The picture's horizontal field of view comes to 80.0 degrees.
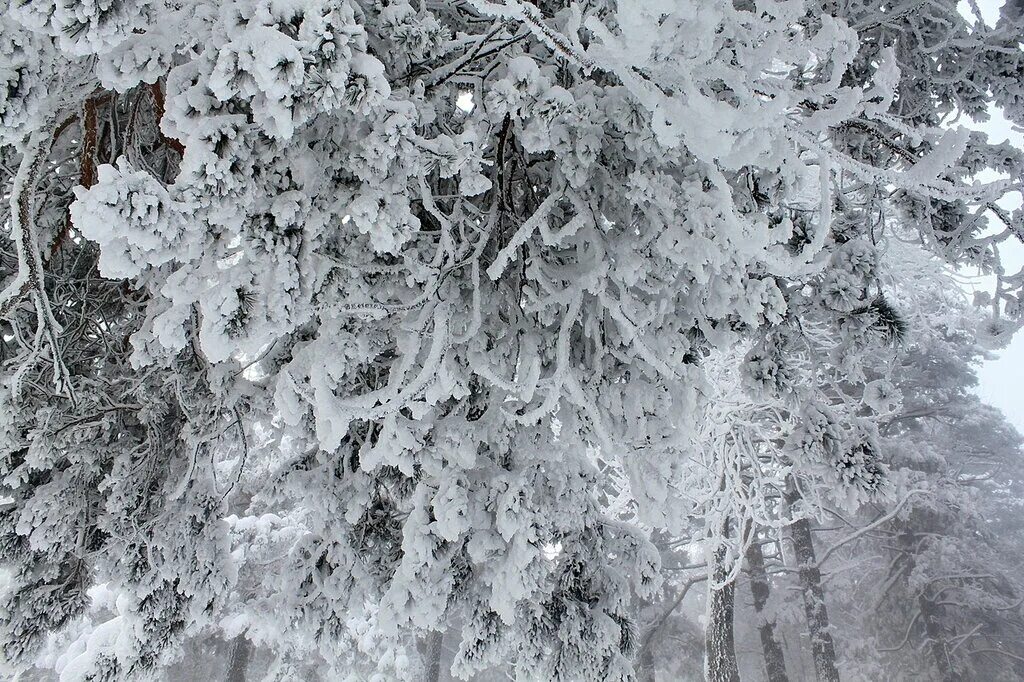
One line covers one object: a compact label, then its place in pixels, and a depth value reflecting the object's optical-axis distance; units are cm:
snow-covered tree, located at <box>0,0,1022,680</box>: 166
